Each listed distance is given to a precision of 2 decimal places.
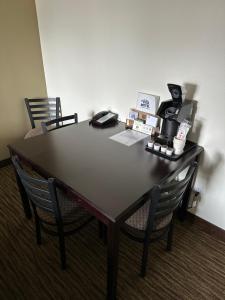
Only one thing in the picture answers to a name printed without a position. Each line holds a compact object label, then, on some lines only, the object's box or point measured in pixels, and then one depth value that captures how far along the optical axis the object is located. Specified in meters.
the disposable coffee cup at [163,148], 1.50
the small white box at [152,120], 1.74
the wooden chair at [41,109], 2.55
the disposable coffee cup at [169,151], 1.48
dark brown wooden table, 1.11
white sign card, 1.73
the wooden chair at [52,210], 1.24
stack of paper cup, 1.47
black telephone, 1.98
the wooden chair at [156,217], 1.16
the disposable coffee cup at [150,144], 1.56
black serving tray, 1.47
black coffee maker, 1.49
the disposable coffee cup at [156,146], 1.53
